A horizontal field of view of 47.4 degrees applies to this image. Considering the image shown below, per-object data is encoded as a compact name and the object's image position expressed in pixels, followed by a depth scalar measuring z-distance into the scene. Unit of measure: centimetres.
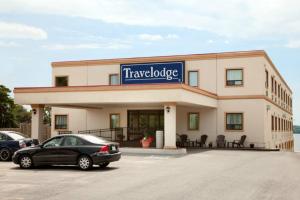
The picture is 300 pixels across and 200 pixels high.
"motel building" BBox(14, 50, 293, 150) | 2343
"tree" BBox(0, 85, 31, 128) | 4154
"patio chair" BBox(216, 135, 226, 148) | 2562
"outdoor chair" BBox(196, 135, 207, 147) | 2610
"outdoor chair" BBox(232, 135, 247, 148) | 2525
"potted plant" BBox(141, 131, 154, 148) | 2200
